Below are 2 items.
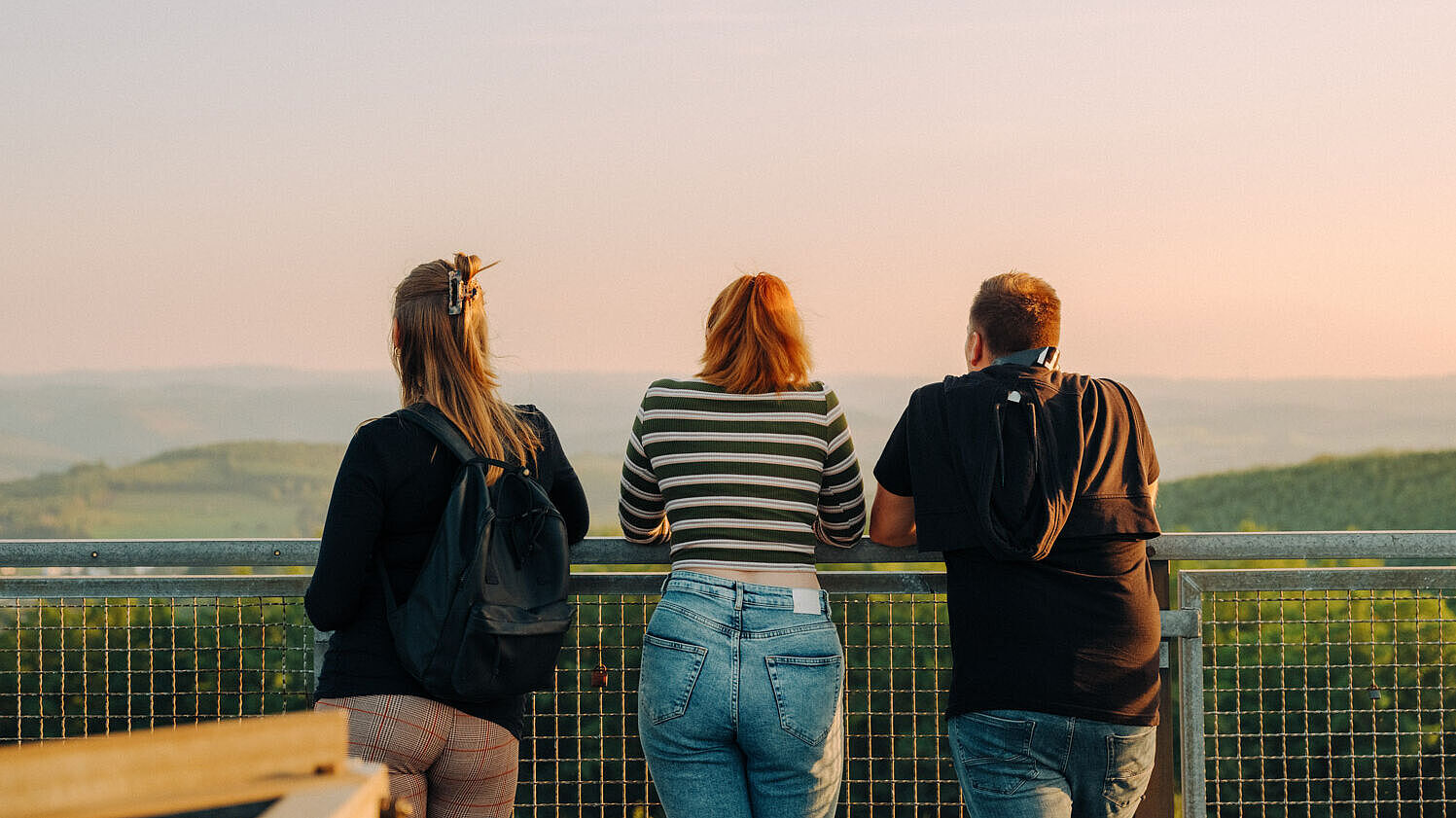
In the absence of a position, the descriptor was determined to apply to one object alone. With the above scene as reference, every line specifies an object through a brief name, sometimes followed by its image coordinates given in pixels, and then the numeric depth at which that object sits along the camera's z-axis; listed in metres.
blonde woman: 3.04
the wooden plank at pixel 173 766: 1.48
